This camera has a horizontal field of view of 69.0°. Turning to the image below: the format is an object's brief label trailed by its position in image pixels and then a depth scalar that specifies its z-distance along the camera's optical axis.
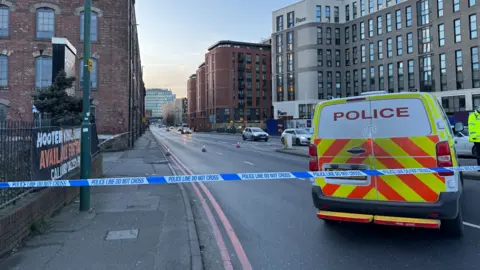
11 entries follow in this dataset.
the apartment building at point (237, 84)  98.69
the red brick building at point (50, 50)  24.80
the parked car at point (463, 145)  15.86
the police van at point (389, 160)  4.61
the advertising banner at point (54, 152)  6.21
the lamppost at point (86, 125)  6.96
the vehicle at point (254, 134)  40.44
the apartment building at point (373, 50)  44.88
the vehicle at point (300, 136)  28.44
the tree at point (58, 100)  13.15
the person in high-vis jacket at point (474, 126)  9.48
